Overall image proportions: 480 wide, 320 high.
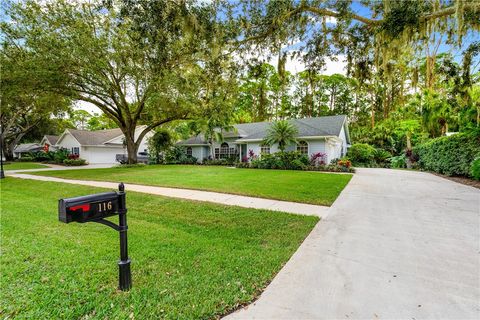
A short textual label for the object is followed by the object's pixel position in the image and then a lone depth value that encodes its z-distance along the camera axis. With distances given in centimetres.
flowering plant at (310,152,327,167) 1650
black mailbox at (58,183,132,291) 205
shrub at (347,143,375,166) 2033
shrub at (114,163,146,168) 1932
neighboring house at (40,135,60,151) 3332
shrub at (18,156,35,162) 2973
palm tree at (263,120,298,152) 1677
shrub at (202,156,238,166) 2081
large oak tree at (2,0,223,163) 458
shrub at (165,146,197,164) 2291
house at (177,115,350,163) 1728
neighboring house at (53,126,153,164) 2684
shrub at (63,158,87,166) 2321
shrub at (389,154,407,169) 1955
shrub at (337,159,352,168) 1564
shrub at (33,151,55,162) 2735
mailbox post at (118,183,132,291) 244
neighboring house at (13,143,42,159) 3806
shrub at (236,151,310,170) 1594
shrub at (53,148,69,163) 2484
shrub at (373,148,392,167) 2161
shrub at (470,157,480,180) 875
